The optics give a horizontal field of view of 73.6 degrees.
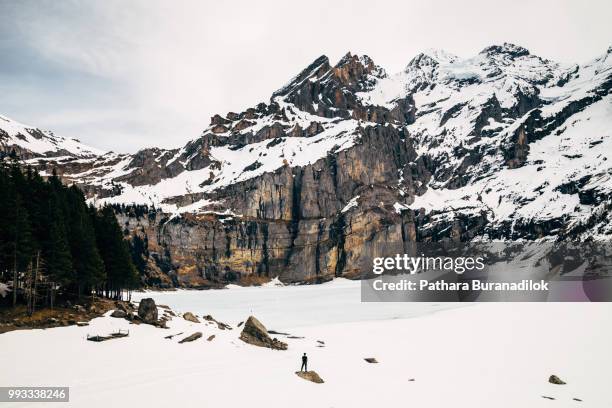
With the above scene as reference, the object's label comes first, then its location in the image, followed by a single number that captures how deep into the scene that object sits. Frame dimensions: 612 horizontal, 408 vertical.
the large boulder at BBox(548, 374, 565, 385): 26.19
